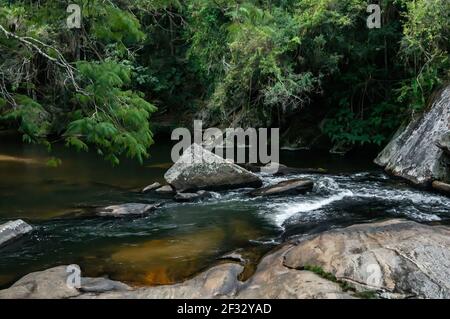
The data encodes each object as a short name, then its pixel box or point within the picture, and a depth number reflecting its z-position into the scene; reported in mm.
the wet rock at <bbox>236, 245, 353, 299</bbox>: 5219
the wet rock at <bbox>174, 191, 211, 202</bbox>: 10844
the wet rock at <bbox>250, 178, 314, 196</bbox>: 11094
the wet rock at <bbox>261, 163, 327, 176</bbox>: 13305
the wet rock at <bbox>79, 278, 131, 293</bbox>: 5977
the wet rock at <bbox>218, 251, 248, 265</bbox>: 7066
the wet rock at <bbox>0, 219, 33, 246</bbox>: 8148
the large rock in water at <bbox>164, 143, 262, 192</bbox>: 11539
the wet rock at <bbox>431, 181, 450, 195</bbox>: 10719
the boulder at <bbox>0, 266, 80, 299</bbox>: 5721
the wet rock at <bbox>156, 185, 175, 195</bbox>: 11523
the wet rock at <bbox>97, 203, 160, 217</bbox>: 9688
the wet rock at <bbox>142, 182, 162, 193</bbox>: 11742
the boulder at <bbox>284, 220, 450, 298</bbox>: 5434
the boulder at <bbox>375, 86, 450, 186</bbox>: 11438
